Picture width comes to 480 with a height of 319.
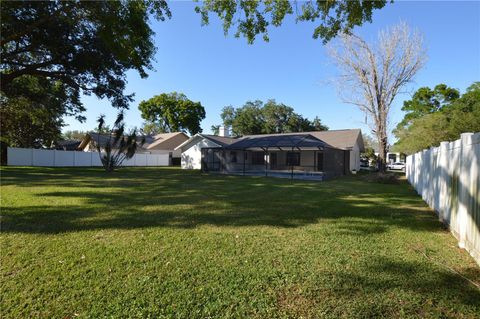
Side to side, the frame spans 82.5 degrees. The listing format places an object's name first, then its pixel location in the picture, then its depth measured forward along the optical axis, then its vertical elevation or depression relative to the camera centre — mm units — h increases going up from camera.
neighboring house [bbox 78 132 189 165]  37500 +2381
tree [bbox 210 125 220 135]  58309 +6913
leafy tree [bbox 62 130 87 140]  74375 +7439
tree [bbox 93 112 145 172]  19250 +1184
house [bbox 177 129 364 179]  21297 +701
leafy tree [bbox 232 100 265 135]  47516 +6922
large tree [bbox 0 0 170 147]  10758 +5541
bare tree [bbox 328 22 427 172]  19359 +5738
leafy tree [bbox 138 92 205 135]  51062 +9443
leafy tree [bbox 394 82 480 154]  21719 +3312
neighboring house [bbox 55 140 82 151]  42891 +2532
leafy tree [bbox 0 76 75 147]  18453 +4102
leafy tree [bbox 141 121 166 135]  56097 +6840
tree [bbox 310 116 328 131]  48188 +6564
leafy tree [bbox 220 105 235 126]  52688 +8992
